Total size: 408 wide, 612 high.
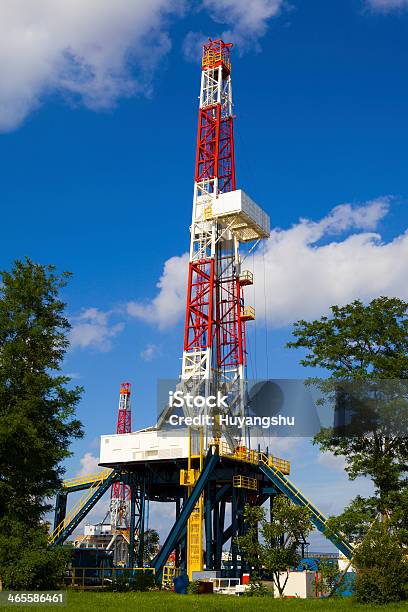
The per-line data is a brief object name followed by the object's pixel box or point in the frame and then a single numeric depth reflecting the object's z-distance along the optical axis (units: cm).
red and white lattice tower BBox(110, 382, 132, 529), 9062
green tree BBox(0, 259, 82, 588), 2764
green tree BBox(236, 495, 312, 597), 2762
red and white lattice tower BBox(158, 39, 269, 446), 5041
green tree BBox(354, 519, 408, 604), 2500
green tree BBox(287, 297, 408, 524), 2789
